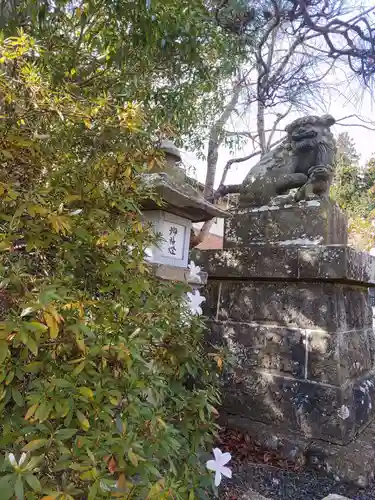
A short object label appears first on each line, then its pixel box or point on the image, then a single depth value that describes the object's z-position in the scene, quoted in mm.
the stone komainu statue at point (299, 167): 2799
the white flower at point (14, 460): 657
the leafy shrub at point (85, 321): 765
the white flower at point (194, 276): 1925
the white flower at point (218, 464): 1127
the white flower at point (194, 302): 1544
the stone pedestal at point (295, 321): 2404
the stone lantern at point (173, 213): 1984
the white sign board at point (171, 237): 2111
